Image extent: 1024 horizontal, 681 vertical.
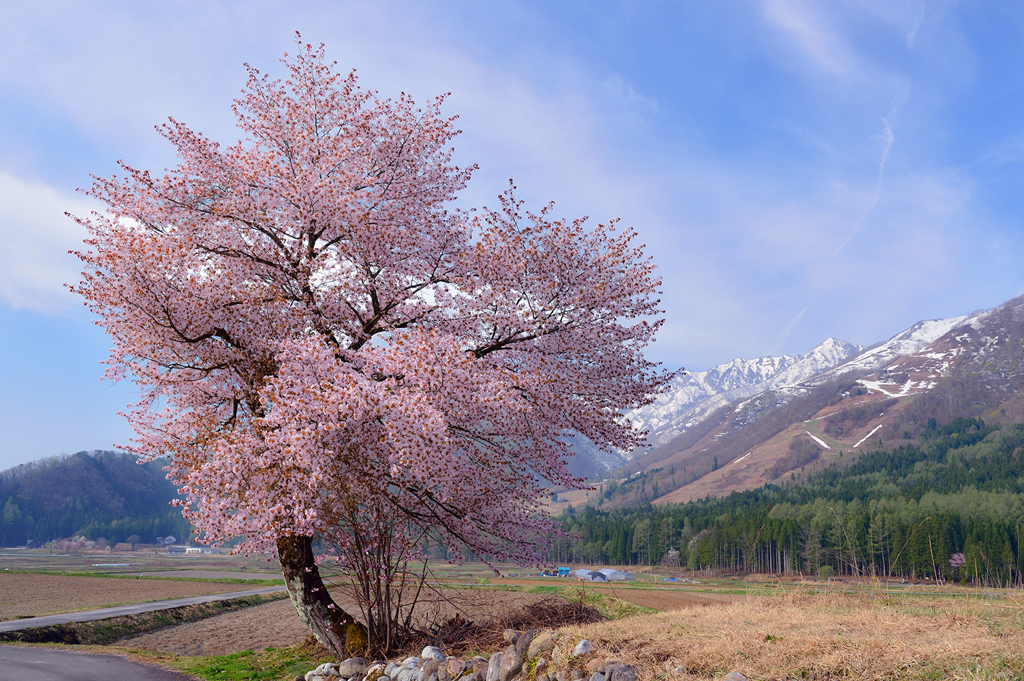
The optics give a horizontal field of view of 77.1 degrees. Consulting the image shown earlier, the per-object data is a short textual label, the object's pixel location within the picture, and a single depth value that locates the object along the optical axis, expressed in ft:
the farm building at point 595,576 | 313.73
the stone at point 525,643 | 33.68
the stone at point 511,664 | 32.48
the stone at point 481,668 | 33.94
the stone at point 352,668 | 40.83
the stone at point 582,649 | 30.40
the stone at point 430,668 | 35.76
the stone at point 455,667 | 34.88
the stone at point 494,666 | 33.04
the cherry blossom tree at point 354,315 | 43.29
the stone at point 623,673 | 26.71
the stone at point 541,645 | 32.87
